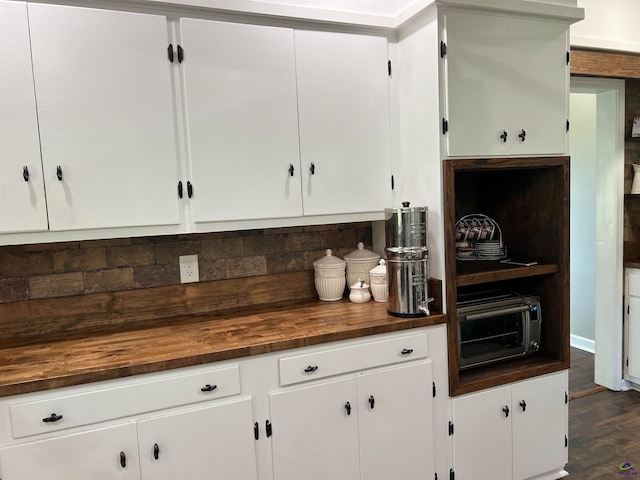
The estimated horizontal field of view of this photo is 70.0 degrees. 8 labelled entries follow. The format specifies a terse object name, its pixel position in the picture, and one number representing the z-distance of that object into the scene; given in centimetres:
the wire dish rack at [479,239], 249
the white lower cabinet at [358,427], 183
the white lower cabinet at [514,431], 215
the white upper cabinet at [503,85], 202
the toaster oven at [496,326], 219
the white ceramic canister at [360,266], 240
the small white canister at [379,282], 228
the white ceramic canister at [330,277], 235
